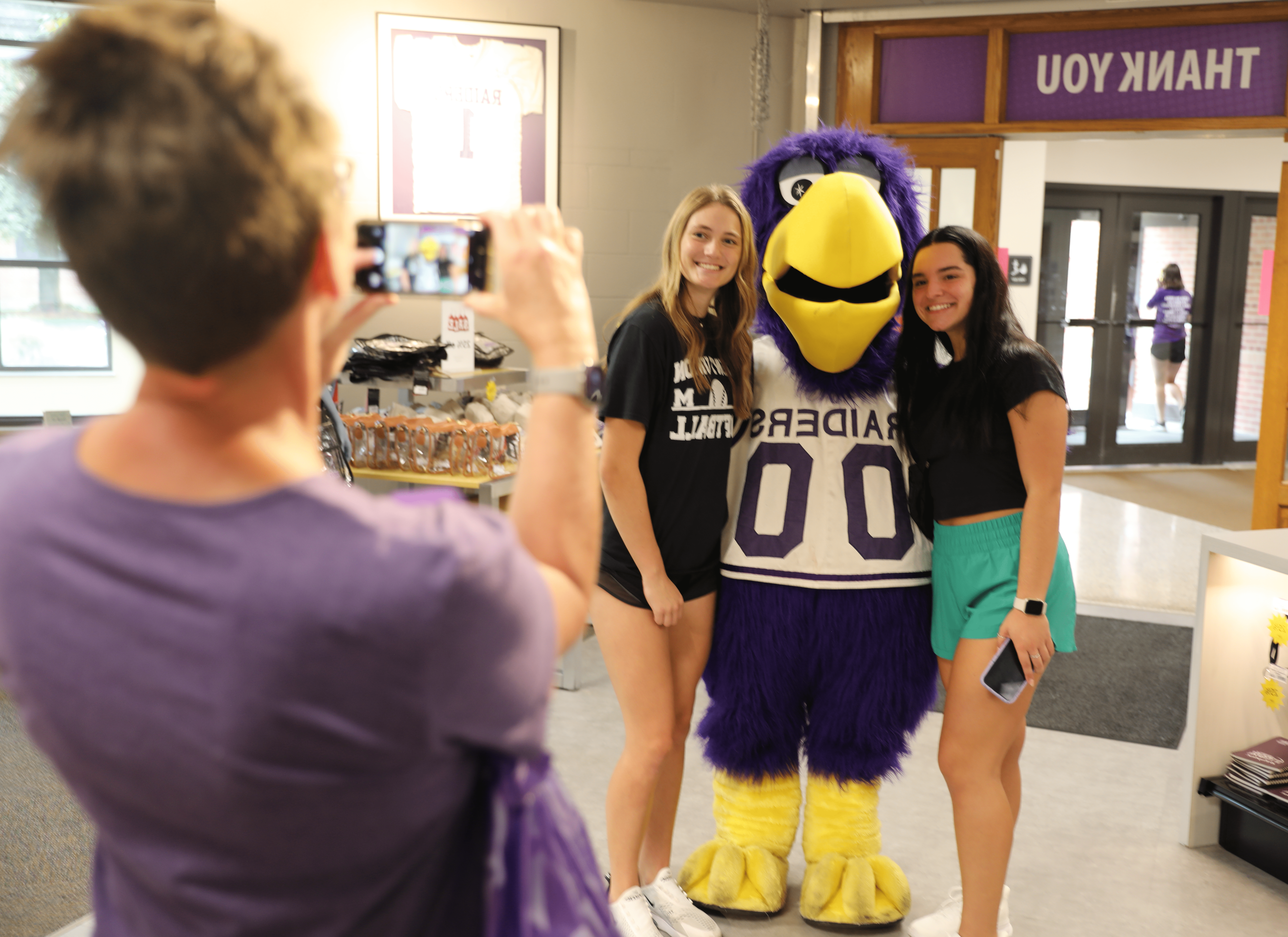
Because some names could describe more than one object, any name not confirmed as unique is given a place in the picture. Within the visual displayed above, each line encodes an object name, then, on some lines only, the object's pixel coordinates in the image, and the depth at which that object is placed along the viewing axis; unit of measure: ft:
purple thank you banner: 14.93
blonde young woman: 6.73
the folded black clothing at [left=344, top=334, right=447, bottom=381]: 12.60
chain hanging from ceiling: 16.37
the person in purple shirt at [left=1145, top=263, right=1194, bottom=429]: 26.50
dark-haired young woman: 6.28
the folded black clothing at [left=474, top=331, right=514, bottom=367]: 13.61
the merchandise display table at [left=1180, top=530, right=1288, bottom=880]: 8.48
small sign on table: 13.09
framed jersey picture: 15.16
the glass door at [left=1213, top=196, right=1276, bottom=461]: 26.61
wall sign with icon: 24.93
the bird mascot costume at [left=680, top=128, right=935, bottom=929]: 6.89
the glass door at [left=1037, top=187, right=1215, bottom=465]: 25.94
